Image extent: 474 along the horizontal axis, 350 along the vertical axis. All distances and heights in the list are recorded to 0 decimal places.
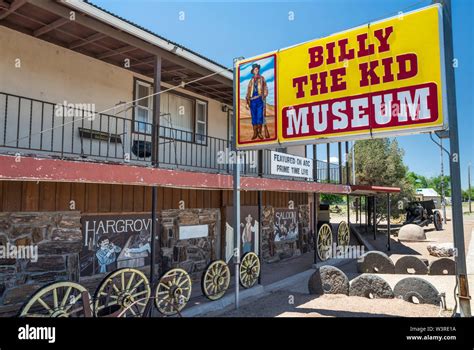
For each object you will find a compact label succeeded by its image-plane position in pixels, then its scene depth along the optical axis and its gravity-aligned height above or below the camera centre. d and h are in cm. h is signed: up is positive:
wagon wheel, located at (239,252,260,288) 874 -156
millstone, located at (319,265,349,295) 866 -181
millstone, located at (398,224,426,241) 1925 -150
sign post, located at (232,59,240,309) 754 -27
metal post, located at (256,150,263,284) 939 -5
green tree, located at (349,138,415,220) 2531 +264
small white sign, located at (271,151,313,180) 845 +99
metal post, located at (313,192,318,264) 1232 -98
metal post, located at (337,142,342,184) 1567 +233
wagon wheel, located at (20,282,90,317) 459 -127
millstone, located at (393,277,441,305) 779 -188
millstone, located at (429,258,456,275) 1084 -188
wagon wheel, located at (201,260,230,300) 763 -159
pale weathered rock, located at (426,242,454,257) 1442 -179
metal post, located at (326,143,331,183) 1476 +166
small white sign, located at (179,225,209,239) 962 -68
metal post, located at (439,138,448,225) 2717 +63
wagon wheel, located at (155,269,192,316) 669 -158
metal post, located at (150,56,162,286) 702 +130
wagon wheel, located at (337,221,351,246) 1568 -127
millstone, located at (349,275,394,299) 828 -189
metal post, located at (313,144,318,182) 1339 +152
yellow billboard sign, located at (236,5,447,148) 590 +219
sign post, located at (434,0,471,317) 495 +1
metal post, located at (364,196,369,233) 2292 -39
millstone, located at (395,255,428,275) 1115 -186
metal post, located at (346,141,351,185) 1613 +146
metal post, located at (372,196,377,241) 1852 -24
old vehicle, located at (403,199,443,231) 2569 -71
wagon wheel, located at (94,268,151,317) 558 -149
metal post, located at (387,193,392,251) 1638 -60
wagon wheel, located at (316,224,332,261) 1338 -137
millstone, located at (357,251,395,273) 1129 -183
